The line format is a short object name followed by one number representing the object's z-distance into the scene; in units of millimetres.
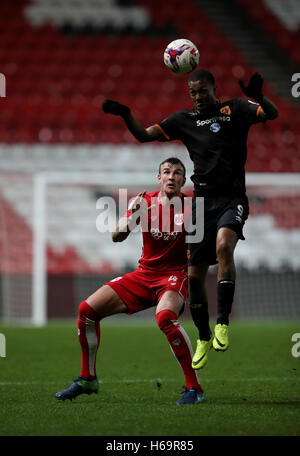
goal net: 26687
